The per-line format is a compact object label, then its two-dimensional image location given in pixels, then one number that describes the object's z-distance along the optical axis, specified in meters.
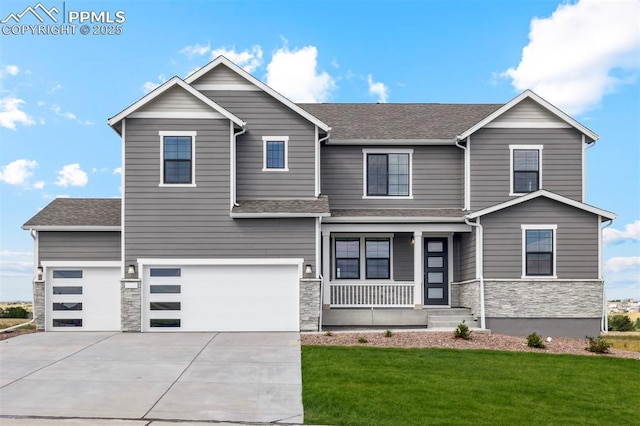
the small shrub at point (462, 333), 17.78
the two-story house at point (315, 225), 19.80
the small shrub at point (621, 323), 27.30
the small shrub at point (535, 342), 17.28
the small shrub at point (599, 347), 17.25
